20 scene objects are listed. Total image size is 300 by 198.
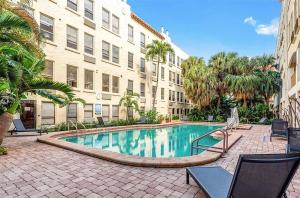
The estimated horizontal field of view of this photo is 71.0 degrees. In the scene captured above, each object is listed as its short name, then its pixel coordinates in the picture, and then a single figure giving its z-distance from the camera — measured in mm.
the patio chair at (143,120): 22394
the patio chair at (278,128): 10836
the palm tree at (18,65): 7383
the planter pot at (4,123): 8078
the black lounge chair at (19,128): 11862
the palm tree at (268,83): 27438
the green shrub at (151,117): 23609
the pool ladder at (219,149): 7545
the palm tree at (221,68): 30047
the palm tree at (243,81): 27391
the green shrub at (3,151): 7336
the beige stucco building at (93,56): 16297
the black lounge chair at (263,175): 2524
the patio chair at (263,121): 23464
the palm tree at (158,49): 26297
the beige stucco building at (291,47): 12381
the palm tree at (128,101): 22859
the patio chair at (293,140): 6513
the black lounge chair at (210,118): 28009
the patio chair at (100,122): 18206
